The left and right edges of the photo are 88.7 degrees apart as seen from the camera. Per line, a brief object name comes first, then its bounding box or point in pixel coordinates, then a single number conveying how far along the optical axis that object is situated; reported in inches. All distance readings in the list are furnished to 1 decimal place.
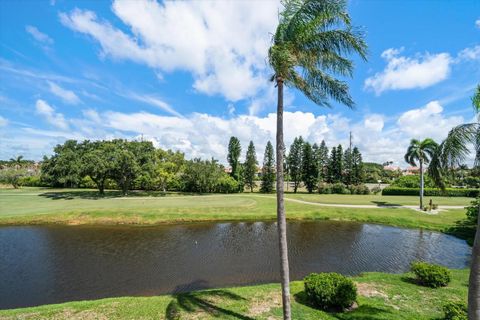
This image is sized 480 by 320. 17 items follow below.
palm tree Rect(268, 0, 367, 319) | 277.6
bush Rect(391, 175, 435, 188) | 2082.9
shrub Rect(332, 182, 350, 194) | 2242.1
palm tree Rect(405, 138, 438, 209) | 1255.5
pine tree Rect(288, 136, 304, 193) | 2532.0
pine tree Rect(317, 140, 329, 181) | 2546.8
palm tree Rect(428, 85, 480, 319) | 257.0
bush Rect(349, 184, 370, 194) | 2204.7
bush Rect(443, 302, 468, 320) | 268.1
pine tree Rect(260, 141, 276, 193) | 2456.1
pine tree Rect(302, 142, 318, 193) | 2389.3
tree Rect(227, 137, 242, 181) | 2560.3
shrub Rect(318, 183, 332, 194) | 2277.3
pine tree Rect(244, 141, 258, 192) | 2551.7
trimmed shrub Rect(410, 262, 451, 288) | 421.4
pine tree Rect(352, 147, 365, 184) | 2482.0
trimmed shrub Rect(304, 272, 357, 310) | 345.1
